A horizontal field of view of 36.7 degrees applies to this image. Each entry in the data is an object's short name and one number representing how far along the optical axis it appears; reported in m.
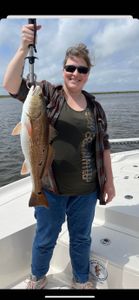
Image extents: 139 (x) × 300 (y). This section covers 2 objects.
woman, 1.50
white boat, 1.78
